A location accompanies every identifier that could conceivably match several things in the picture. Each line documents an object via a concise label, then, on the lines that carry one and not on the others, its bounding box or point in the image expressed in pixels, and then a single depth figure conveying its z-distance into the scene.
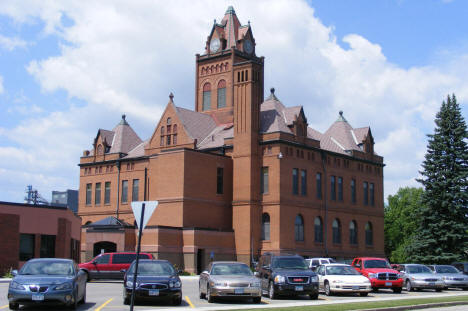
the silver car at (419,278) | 32.72
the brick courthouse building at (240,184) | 56.66
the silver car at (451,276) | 34.53
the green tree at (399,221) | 93.81
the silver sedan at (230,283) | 22.77
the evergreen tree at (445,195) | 52.56
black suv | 24.97
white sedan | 27.36
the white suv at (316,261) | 38.41
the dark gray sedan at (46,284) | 18.31
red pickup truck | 30.35
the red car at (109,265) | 36.94
